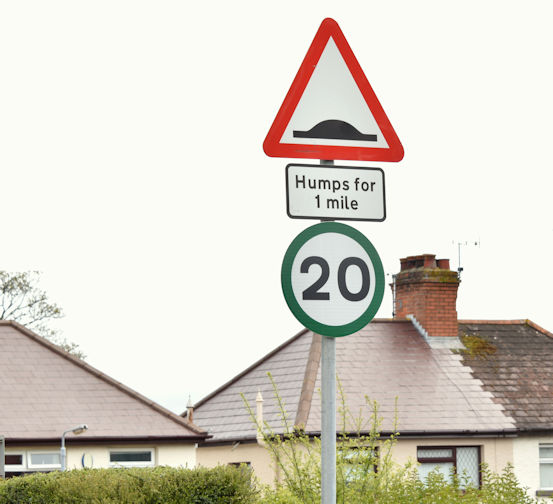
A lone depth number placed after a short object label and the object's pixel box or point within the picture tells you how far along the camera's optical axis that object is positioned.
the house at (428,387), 65.31
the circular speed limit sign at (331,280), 11.23
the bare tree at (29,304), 103.62
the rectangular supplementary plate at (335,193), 11.51
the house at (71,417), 68.06
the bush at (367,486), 25.69
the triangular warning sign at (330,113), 11.83
